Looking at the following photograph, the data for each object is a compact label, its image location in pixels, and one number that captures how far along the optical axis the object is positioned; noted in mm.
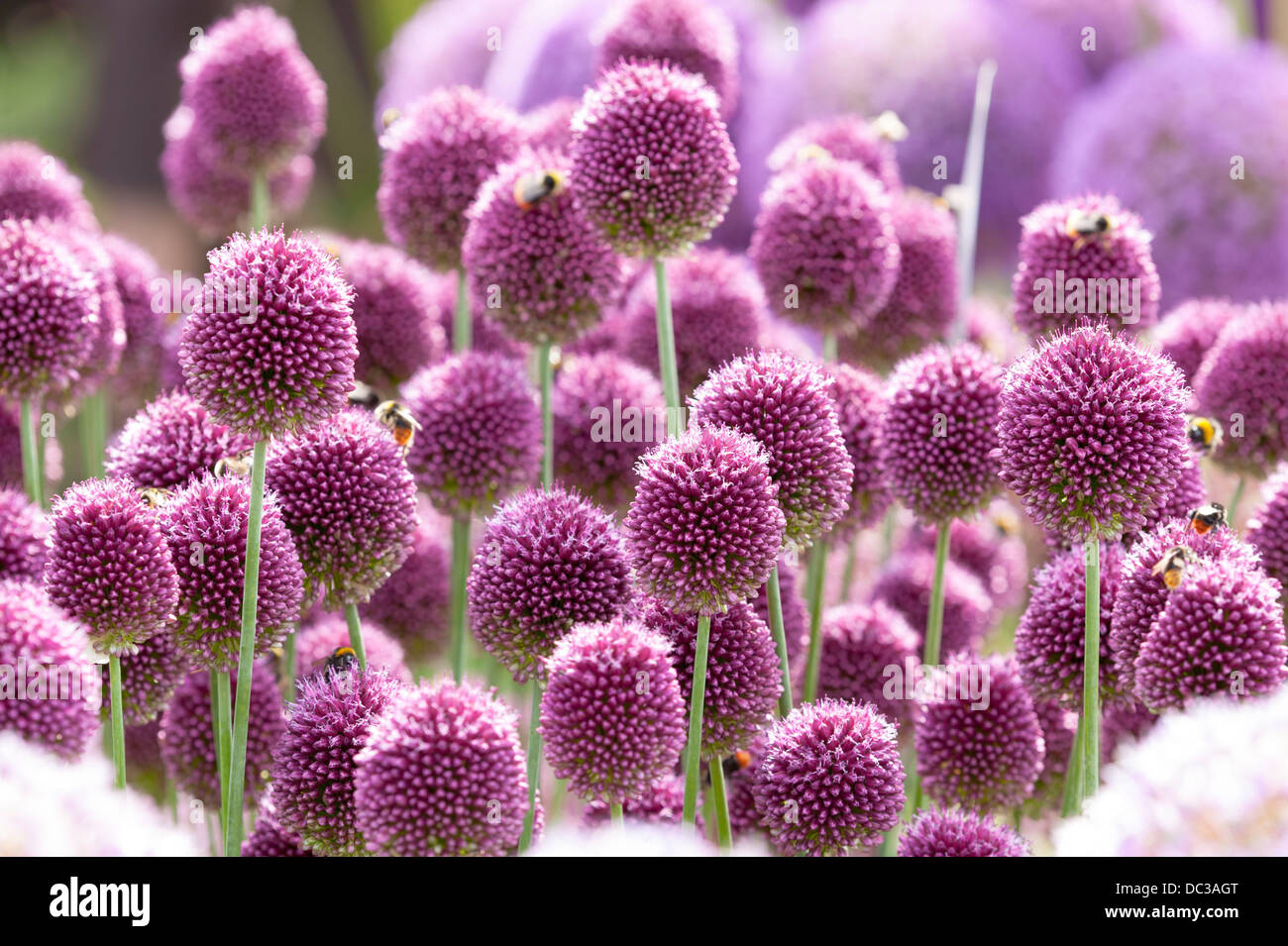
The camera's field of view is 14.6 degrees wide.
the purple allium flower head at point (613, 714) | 816
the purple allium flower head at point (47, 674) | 811
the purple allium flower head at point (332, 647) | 897
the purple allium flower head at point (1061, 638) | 865
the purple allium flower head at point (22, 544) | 864
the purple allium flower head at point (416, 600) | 942
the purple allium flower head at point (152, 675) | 865
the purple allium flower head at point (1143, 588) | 848
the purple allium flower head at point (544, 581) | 845
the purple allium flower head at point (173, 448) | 877
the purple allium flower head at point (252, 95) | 968
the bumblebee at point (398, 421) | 876
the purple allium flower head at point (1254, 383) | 907
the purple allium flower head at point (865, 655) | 907
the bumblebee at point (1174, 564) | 836
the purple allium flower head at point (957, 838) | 830
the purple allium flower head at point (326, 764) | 829
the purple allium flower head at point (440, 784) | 804
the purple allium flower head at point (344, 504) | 856
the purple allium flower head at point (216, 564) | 844
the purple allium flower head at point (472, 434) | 903
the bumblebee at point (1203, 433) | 890
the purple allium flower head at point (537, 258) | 900
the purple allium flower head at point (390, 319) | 941
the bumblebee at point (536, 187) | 893
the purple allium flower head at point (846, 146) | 968
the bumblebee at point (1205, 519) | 855
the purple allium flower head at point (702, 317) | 938
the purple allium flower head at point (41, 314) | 883
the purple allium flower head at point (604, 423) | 920
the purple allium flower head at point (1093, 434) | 837
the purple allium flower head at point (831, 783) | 837
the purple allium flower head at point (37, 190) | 956
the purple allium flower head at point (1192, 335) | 935
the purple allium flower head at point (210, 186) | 1021
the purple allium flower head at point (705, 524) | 826
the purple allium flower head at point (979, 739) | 873
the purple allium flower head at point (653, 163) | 877
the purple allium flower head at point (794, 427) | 848
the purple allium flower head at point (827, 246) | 924
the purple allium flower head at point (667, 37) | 958
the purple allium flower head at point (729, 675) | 849
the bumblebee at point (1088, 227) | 898
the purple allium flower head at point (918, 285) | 957
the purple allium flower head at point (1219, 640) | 828
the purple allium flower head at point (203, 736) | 890
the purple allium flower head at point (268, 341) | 833
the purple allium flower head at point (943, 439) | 883
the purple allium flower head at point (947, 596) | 936
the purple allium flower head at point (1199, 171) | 1048
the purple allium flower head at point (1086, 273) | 899
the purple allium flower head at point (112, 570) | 830
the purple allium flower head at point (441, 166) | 931
